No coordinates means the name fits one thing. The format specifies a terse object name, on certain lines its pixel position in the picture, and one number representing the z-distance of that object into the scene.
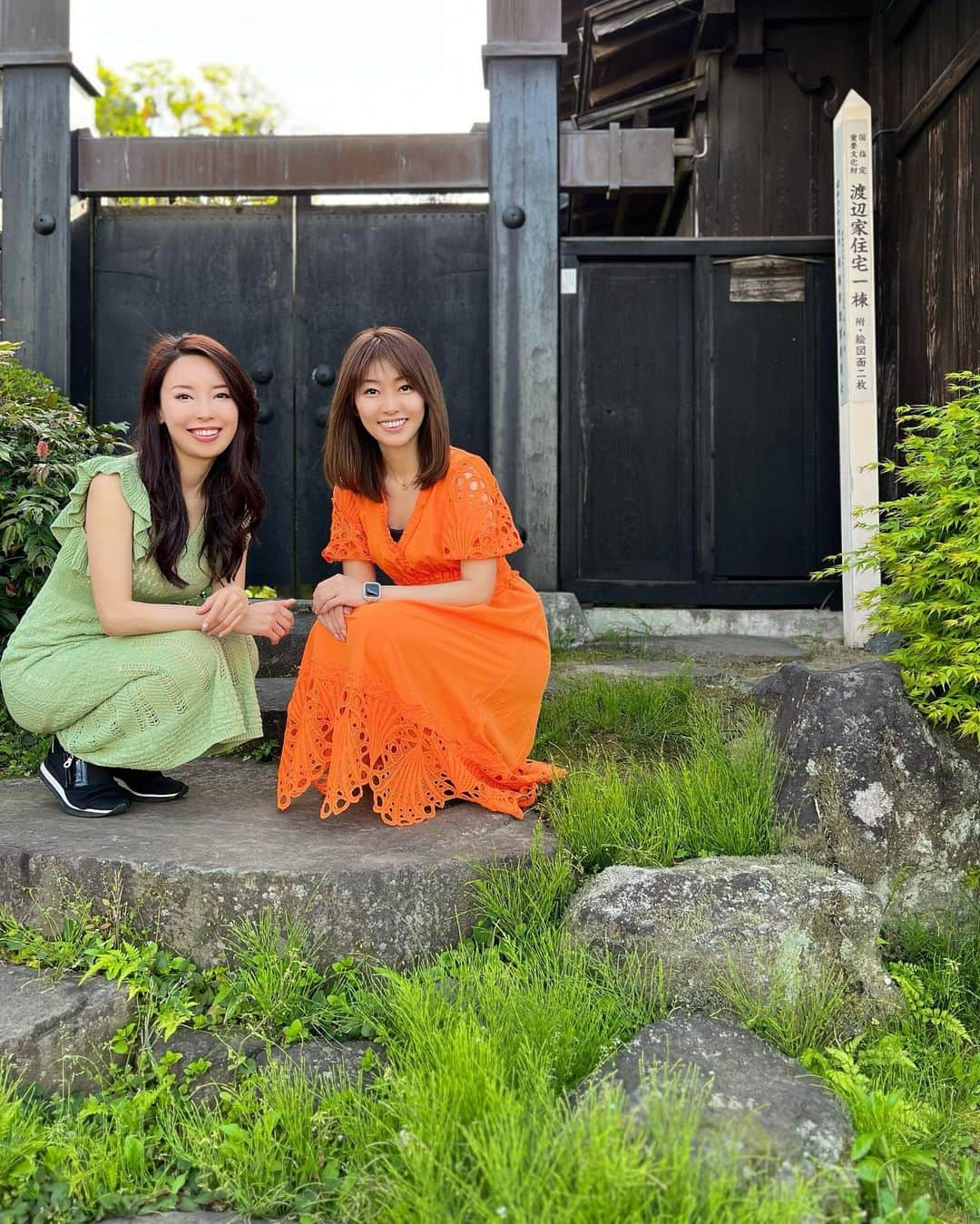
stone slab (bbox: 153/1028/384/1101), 2.22
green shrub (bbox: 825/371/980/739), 2.84
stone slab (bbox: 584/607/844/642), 5.80
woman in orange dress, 2.92
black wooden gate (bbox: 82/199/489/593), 6.08
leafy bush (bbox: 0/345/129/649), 4.05
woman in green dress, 2.95
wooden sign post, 5.25
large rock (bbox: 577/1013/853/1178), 1.80
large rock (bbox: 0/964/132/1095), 2.19
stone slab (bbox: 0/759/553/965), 2.53
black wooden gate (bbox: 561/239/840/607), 6.04
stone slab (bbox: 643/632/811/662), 5.04
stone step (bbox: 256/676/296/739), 3.98
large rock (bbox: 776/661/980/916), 2.83
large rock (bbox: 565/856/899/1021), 2.40
